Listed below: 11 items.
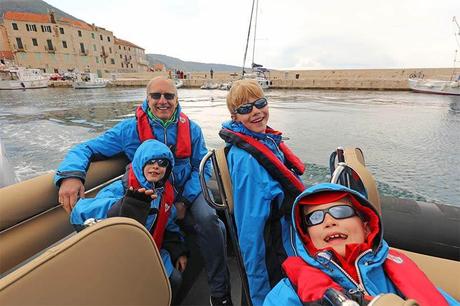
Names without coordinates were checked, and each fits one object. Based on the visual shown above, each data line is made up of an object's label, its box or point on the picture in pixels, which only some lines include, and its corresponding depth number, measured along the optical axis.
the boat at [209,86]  27.48
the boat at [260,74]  24.45
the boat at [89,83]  28.00
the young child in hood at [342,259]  0.83
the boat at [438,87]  17.22
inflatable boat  0.60
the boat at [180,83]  30.05
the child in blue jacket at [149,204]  1.20
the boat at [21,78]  28.00
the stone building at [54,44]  39.00
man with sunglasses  1.56
